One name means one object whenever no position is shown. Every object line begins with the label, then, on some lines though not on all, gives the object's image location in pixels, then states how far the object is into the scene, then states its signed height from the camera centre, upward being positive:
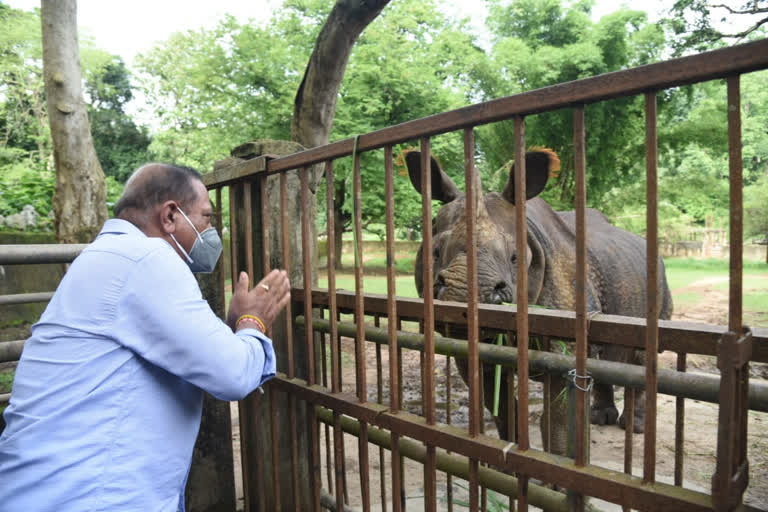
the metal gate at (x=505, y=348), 1.27 -0.39
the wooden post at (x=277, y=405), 2.98 -0.94
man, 1.62 -0.43
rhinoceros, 3.10 -0.16
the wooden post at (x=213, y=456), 3.27 -1.36
